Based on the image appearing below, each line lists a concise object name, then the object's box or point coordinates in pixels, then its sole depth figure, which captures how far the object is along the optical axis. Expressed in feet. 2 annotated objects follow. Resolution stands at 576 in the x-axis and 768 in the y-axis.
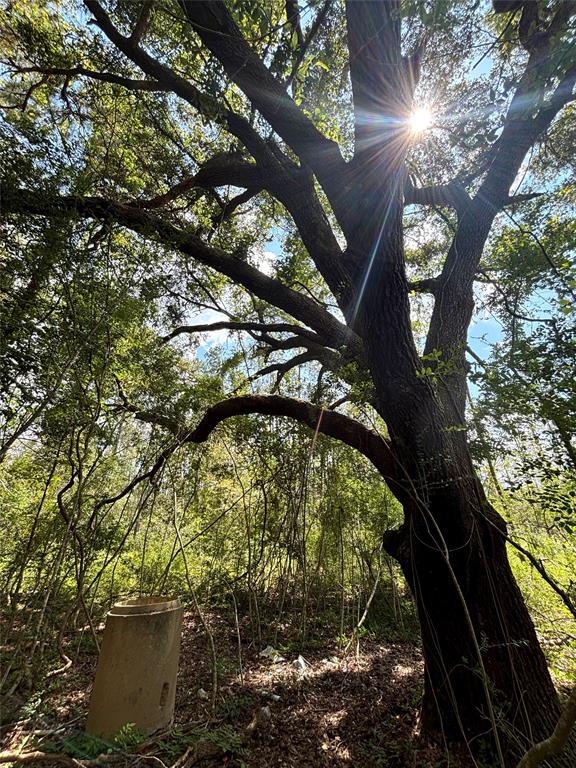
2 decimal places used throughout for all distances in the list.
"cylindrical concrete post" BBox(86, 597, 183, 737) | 5.99
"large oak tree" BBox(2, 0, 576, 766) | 5.81
